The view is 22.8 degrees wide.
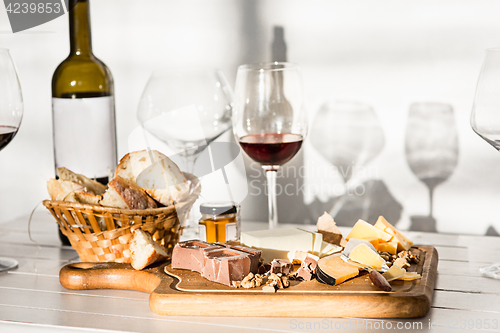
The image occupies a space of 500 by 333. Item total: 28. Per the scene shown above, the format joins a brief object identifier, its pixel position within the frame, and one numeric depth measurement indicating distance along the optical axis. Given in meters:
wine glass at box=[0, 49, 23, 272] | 1.38
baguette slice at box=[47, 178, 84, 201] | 1.40
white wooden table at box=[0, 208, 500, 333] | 1.25
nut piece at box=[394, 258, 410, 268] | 1.33
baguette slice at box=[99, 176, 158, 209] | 1.37
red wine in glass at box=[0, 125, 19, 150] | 1.39
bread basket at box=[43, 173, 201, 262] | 1.36
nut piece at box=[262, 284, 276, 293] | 1.27
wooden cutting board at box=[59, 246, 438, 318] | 1.25
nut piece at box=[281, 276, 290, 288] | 1.29
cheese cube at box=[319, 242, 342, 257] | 1.36
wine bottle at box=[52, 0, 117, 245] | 1.48
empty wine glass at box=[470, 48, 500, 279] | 1.32
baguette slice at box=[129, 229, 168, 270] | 1.35
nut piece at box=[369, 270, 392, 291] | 1.26
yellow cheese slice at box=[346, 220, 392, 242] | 1.38
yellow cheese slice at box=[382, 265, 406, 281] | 1.29
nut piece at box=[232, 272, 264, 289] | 1.28
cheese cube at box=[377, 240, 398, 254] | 1.37
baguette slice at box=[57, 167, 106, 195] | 1.42
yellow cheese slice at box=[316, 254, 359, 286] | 1.29
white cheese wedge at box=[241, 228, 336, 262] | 1.35
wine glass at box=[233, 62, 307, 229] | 1.41
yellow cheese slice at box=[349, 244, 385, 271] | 1.30
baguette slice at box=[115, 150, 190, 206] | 1.40
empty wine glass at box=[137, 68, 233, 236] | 1.47
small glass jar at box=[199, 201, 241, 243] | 1.43
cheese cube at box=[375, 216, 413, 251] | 1.38
